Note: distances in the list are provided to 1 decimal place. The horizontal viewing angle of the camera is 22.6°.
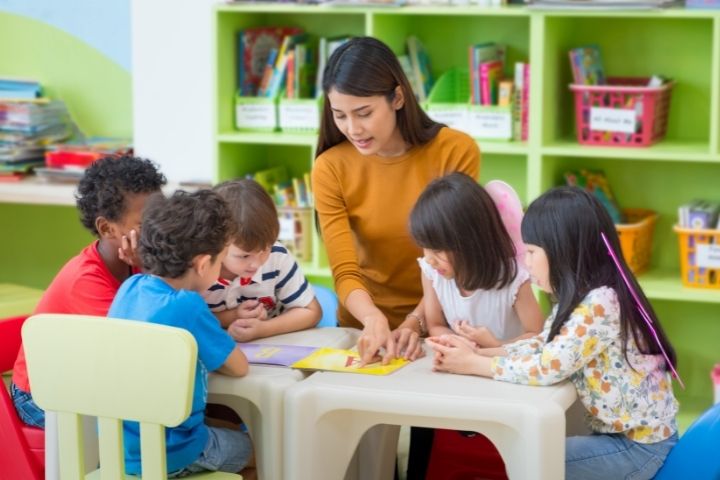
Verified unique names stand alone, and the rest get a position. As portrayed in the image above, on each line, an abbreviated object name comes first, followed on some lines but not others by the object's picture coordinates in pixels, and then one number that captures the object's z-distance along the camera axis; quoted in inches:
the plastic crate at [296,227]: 236.9
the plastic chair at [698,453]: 120.5
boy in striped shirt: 139.1
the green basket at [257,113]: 235.0
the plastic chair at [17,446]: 139.4
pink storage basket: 212.8
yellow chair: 113.6
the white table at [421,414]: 115.2
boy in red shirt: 140.8
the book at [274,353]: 133.8
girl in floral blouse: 123.4
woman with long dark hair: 147.2
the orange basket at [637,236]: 217.8
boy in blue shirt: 122.8
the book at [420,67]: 230.5
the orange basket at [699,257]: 211.6
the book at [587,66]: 220.1
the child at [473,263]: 134.8
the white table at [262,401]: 124.3
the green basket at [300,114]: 230.9
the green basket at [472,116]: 221.7
